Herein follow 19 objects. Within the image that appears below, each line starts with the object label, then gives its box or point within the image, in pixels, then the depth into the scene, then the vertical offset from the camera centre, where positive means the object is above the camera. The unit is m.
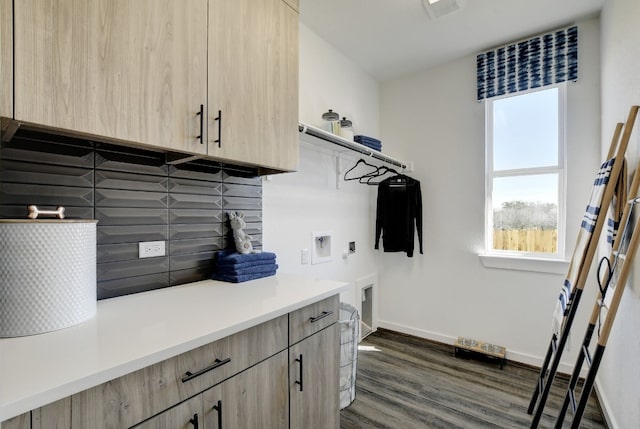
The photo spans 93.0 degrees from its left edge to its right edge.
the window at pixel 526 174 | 2.55 +0.36
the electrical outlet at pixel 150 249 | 1.38 -0.17
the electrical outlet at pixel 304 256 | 2.38 -0.34
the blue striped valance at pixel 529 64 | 2.42 +1.29
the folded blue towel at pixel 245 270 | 1.59 -0.31
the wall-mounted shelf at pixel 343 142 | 1.96 +0.54
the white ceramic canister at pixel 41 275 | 0.84 -0.19
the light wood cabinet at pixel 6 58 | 0.78 +0.40
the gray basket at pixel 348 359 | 2.06 -1.01
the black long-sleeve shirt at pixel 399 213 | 3.08 +0.01
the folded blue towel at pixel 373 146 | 2.73 +0.62
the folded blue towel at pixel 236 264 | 1.59 -0.28
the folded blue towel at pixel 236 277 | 1.58 -0.34
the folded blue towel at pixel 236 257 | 1.60 -0.24
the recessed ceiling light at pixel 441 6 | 2.10 +1.47
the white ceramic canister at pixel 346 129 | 2.47 +0.70
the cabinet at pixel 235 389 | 0.72 -0.55
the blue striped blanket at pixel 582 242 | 1.66 -0.16
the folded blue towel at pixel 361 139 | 2.69 +0.66
